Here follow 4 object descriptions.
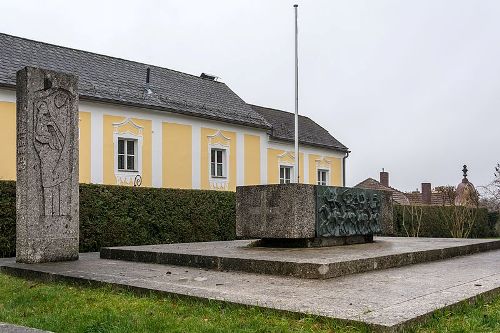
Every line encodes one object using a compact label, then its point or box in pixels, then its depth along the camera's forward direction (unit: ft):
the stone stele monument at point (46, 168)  32.09
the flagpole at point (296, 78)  69.47
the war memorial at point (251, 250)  22.89
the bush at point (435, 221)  79.43
